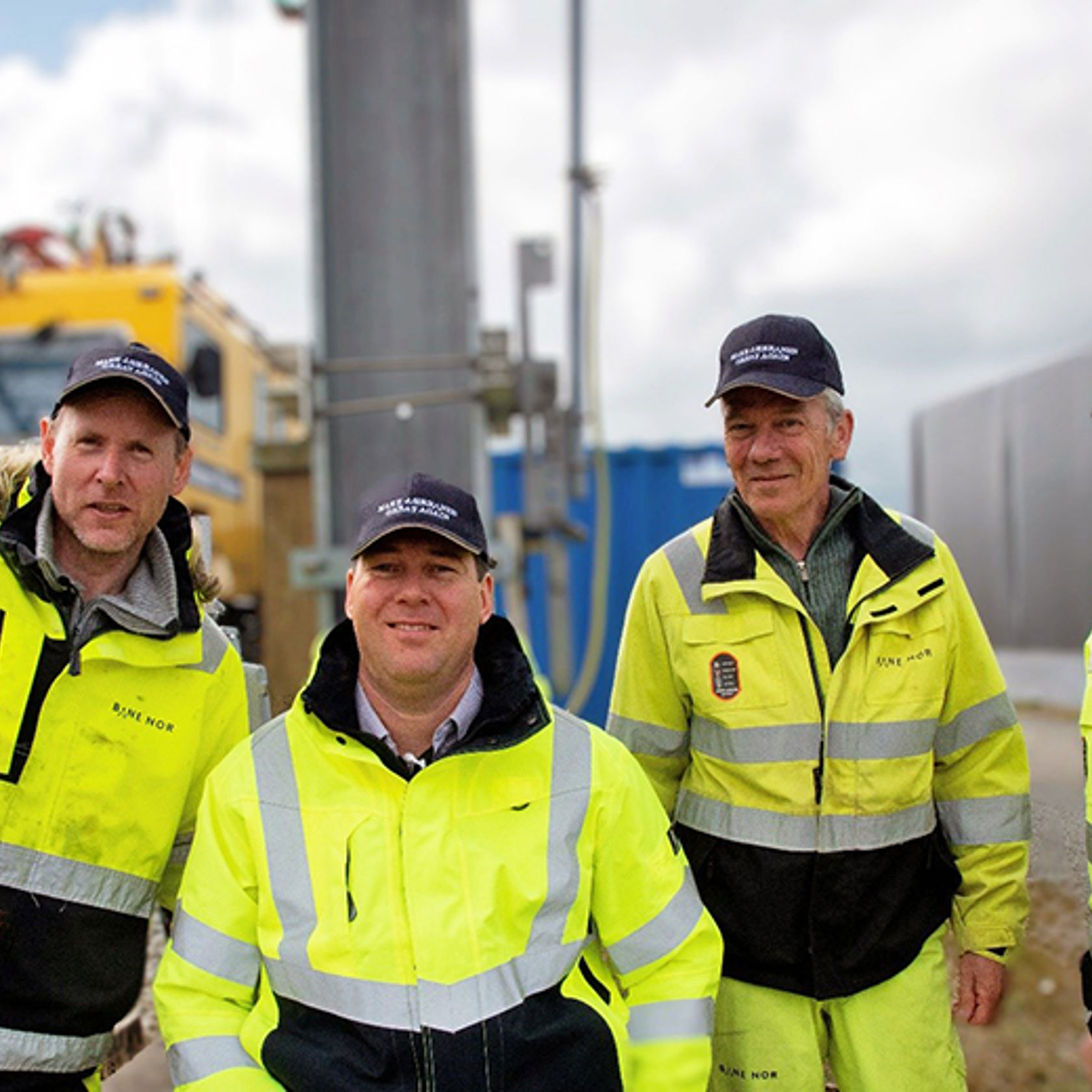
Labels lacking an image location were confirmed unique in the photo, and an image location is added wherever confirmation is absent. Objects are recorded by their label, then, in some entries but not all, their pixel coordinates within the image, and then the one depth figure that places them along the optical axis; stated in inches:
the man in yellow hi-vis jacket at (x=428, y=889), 72.8
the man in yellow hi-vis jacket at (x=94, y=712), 78.8
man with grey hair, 87.0
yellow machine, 265.6
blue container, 345.4
